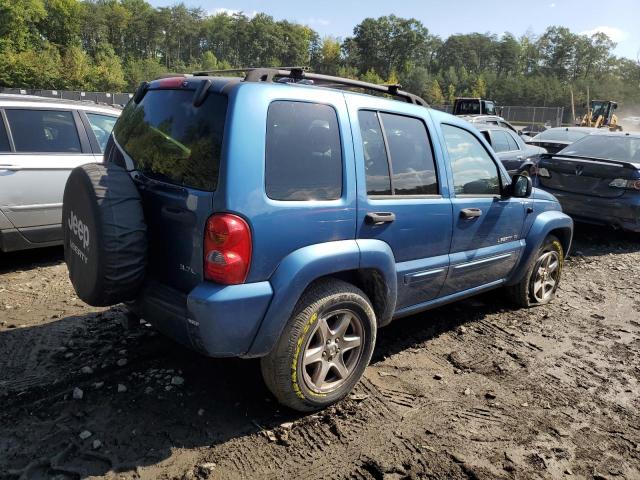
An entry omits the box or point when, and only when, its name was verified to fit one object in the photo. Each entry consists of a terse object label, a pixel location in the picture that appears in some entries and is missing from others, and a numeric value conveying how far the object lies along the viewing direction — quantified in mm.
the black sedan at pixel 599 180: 7172
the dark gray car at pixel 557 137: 12918
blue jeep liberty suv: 2566
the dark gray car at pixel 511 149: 9547
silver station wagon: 5039
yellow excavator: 27212
